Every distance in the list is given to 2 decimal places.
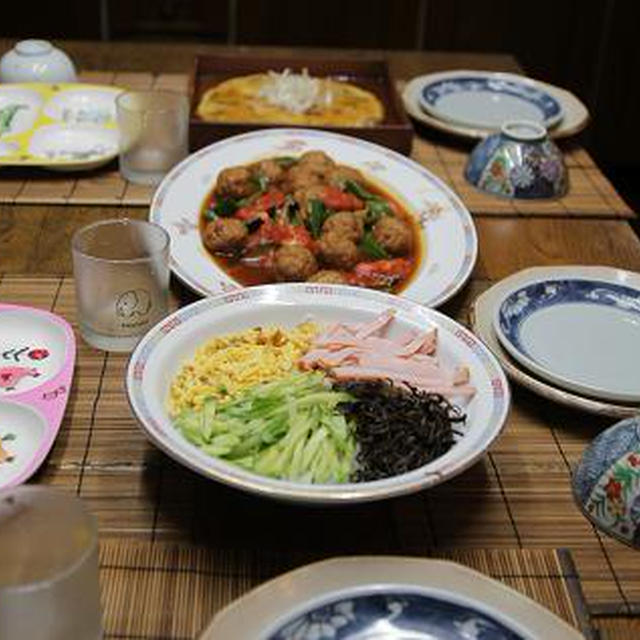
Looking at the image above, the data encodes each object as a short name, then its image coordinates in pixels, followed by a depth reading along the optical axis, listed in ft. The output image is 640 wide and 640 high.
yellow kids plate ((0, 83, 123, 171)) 6.76
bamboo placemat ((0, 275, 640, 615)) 3.92
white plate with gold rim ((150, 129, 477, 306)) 5.51
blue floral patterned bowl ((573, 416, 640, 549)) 3.94
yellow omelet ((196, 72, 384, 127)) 7.45
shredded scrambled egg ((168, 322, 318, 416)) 4.23
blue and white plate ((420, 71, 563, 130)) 7.89
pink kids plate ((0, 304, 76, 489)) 4.17
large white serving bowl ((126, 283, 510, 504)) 3.60
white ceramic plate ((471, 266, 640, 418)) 4.51
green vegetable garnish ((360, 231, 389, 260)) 5.80
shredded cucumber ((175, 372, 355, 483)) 3.80
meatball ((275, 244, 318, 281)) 5.50
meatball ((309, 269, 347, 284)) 5.39
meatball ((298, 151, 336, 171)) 6.49
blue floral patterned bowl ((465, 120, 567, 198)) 6.77
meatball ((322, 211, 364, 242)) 5.71
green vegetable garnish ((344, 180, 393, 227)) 6.11
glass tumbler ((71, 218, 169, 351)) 4.86
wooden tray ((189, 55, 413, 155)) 6.99
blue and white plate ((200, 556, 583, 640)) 3.24
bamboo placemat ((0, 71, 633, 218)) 6.51
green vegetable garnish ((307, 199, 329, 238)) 5.87
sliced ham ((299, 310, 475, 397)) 4.26
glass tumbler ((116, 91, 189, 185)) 6.63
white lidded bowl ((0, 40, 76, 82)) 7.81
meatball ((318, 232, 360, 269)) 5.61
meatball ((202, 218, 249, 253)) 5.78
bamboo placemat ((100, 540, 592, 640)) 3.54
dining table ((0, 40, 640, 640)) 3.68
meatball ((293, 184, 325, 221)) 6.01
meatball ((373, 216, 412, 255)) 5.84
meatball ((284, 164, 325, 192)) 6.29
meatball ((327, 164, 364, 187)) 6.36
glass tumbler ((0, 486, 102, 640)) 3.00
